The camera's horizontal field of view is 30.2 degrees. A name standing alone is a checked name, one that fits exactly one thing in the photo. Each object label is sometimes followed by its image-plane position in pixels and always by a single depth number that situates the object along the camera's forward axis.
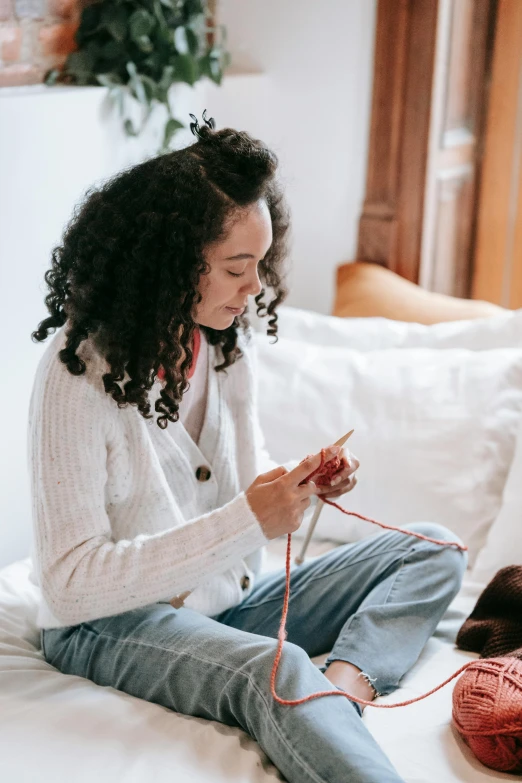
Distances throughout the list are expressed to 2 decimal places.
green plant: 1.82
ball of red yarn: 1.15
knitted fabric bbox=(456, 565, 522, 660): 1.38
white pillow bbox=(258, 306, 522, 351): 1.89
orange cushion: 2.06
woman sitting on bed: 1.21
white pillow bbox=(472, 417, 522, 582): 1.59
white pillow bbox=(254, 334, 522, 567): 1.69
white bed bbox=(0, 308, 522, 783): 1.14
